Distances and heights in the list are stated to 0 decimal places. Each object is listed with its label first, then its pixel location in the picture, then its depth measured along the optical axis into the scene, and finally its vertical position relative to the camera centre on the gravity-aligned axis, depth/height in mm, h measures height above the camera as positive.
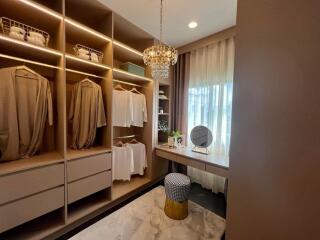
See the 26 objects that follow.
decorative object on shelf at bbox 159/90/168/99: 3083 +401
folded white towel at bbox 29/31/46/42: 1529 +782
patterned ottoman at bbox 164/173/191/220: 1973 -1081
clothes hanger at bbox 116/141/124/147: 2560 -513
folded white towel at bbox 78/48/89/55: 1895 +777
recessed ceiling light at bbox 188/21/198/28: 2287 +1382
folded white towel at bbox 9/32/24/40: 1412 +716
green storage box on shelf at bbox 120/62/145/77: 2421 +742
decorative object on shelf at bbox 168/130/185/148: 2904 -465
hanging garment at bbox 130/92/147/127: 2611 +86
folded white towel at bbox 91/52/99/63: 1990 +735
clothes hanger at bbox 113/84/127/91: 2573 +447
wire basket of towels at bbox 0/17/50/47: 1435 +781
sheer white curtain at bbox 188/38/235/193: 2574 +365
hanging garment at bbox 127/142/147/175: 2662 -757
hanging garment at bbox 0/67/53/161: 1473 +8
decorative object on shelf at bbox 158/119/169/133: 3130 -220
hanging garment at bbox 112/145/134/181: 2402 -794
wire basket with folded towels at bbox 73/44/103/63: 1896 +763
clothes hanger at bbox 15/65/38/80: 1562 +441
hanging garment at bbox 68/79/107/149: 2018 +10
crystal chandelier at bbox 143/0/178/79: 1875 +714
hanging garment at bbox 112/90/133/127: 2414 +86
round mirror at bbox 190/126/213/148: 2498 -354
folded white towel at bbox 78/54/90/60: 1887 +708
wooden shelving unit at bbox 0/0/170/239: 1557 +612
